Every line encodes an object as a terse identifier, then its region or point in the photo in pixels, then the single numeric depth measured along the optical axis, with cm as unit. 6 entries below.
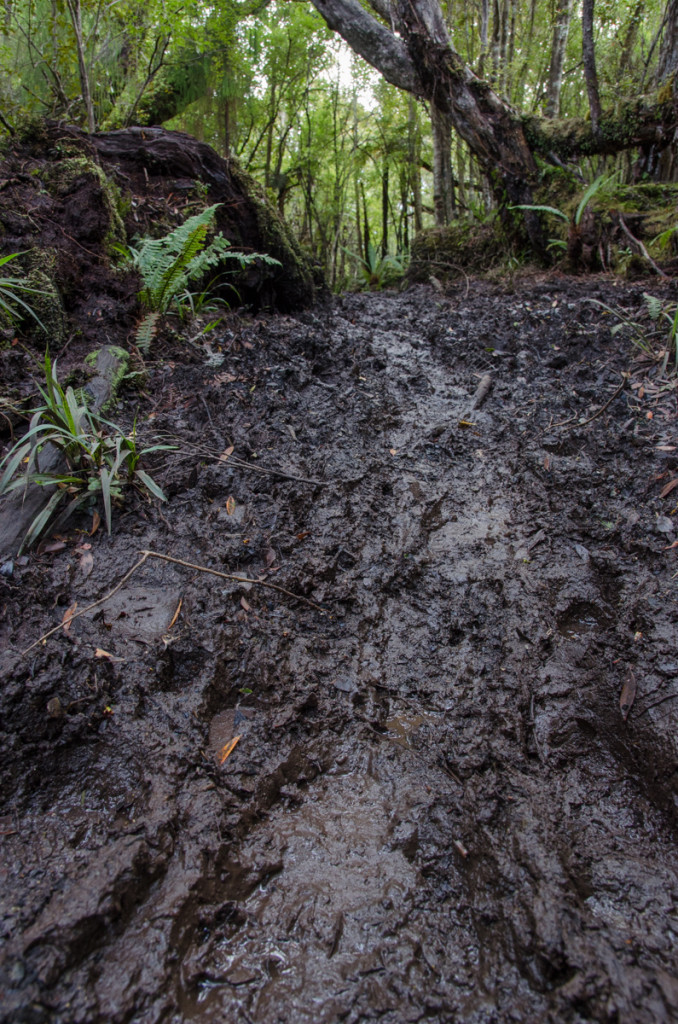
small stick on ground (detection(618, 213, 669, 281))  431
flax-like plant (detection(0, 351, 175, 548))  198
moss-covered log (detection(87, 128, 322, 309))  403
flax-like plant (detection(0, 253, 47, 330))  243
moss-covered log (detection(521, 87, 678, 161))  513
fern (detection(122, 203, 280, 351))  308
